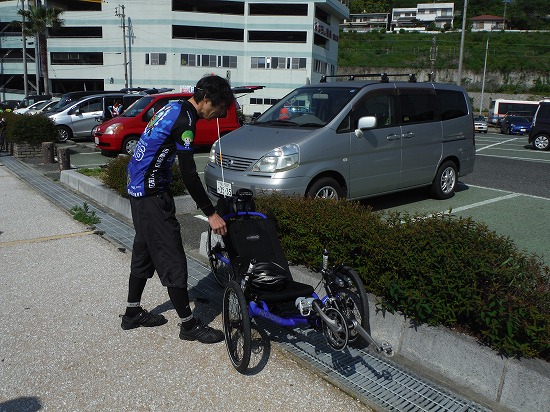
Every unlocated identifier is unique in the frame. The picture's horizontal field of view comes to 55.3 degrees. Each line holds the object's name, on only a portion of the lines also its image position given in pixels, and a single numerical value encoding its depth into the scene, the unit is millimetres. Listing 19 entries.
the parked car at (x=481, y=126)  32762
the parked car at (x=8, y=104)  39634
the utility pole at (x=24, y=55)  47238
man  3642
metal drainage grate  3180
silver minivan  6531
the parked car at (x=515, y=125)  32344
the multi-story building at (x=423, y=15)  122250
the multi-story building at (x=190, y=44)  51312
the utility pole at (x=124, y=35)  50156
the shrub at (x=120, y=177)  7887
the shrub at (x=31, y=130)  14422
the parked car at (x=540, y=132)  20188
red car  14539
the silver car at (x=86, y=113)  18984
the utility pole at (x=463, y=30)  30348
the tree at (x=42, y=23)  46906
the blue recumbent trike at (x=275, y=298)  3314
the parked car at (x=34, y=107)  25547
